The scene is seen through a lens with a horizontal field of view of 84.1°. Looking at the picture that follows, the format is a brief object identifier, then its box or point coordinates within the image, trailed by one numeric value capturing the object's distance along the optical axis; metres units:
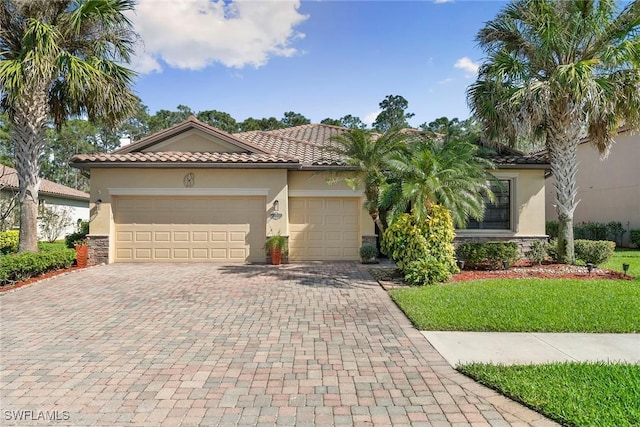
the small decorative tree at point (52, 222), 19.64
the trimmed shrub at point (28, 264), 8.80
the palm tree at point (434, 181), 8.70
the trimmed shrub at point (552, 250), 11.73
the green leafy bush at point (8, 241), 15.19
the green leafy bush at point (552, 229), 18.08
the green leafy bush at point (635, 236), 16.36
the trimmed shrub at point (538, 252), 11.86
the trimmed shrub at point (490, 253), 10.93
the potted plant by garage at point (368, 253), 12.49
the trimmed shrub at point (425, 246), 8.91
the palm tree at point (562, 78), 9.98
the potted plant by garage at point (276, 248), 12.29
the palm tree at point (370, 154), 9.99
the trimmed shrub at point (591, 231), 17.81
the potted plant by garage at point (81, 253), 11.81
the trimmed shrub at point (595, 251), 11.34
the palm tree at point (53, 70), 9.66
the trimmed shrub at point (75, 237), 13.47
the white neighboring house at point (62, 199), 19.84
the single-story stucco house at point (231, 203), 12.57
